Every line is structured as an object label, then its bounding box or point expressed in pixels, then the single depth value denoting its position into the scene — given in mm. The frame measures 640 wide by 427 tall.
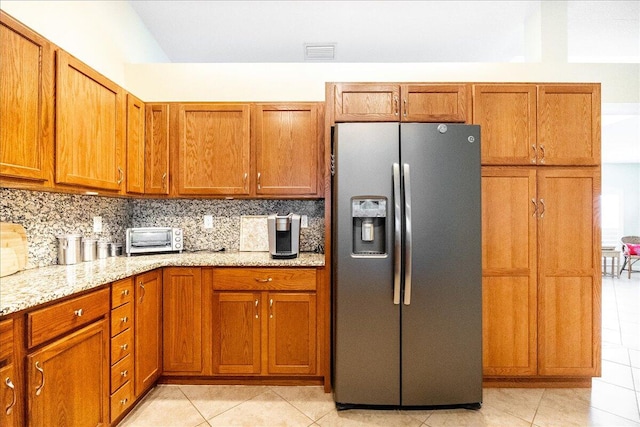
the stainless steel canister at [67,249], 1965
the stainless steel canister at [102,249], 2248
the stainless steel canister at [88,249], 2111
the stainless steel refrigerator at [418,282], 1907
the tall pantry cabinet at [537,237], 2156
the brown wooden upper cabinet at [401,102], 2137
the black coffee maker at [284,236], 2293
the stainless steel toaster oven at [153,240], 2426
